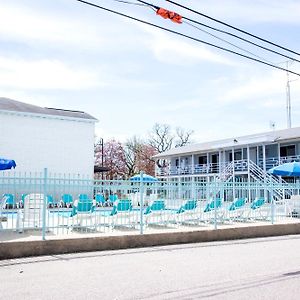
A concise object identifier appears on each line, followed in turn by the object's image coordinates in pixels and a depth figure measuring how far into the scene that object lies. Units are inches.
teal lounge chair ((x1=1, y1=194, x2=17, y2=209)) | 473.5
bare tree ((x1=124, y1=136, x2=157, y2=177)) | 2324.1
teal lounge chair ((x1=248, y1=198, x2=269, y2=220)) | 594.9
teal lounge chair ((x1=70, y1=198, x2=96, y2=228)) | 452.8
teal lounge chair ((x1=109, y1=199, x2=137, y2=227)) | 480.7
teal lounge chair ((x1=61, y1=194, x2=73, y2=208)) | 519.6
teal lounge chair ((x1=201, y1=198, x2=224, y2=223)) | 550.0
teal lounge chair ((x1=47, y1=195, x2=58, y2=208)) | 581.3
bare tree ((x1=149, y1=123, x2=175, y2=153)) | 2476.6
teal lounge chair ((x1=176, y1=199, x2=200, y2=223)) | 530.9
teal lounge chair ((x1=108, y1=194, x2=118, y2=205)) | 509.2
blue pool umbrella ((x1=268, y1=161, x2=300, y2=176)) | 698.8
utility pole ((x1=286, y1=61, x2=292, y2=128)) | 1396.4
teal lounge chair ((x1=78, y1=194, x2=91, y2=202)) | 476.7
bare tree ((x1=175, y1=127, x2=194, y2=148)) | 2539.4
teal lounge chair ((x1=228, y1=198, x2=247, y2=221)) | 575.2
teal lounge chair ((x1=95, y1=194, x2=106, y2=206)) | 493.7
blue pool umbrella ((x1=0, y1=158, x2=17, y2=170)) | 506.3
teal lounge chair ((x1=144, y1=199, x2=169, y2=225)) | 501.7
